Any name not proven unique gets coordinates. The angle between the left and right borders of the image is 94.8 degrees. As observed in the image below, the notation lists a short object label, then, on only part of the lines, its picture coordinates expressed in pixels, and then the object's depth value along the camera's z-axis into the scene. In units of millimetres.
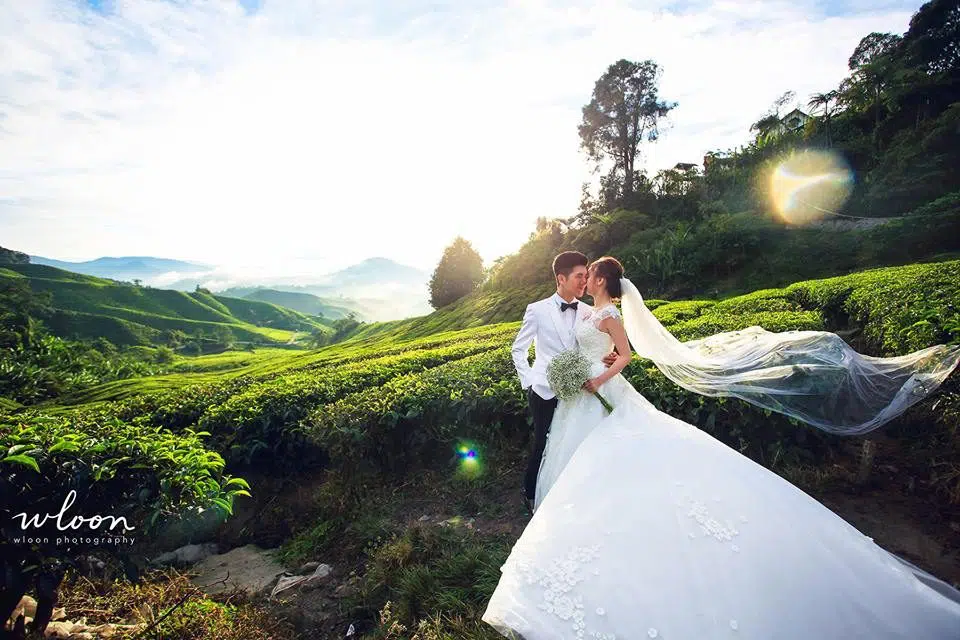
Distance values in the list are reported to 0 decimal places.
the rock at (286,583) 4410
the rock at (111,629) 3333
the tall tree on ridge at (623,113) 38125
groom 4098
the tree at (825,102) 30109
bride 2311
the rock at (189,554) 5195
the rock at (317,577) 4499
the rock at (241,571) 4559
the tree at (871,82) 26969
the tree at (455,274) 52250
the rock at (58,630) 3276
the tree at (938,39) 27516
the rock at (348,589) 4253
